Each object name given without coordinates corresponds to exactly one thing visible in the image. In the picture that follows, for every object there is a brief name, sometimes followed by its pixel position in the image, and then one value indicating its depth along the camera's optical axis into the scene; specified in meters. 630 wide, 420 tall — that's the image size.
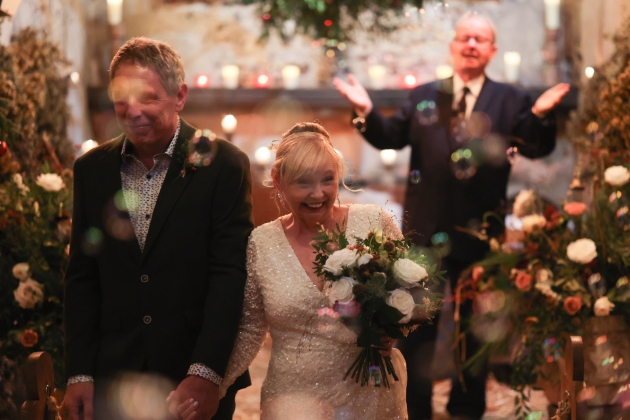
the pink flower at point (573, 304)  3.85
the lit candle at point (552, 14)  7.35
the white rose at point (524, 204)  4.34
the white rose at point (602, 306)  3.82
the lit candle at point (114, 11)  7.45
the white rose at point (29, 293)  3.84
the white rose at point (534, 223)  4.16
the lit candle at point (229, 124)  4.98
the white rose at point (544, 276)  4.01
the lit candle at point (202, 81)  7.45
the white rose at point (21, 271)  3.87
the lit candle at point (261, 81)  7.45
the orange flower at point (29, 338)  3.73
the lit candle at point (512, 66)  7.28
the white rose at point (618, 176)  3.92
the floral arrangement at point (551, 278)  3.93
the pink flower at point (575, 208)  4.09
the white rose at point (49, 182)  4.09
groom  2.65
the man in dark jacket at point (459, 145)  4.46
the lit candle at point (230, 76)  7.47
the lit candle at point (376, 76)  7.43
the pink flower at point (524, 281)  4.03
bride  2.76
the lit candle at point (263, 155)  5.24
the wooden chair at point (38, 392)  2.59
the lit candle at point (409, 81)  7.45
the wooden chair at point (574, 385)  2.66
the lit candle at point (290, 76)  7.40
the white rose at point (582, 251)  3.89
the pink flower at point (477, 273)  4.29
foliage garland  7.03
